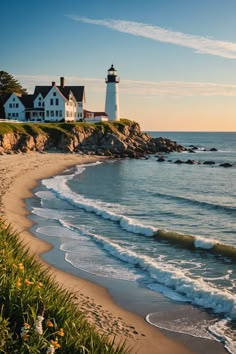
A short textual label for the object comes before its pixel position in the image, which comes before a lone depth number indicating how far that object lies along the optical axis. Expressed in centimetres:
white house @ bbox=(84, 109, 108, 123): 8432
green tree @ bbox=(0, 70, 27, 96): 8456
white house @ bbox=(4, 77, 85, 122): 7888
